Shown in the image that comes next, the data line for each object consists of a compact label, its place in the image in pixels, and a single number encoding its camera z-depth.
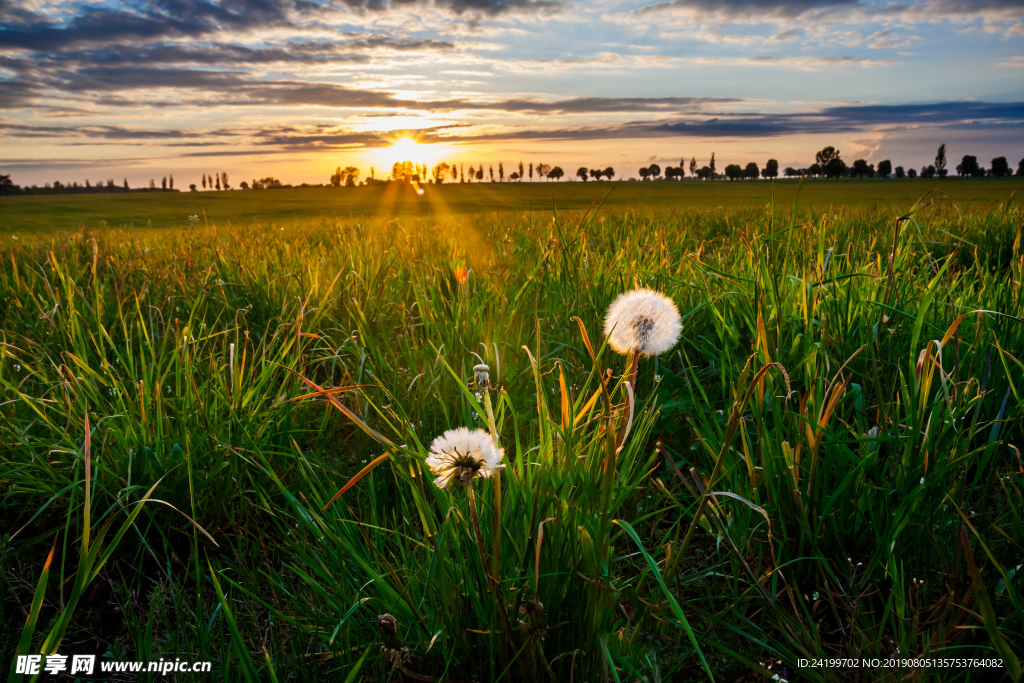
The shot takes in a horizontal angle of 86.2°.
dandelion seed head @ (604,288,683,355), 1.33
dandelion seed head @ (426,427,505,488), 0.98
